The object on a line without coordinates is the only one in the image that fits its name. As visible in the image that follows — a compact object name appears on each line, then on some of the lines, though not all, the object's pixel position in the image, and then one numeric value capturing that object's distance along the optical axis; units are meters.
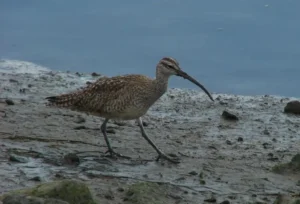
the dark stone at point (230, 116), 25.39
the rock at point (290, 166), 20.75
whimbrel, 20.67
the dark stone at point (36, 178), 18.36
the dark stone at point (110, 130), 23.28
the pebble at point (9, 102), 25.06
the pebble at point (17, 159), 19.52
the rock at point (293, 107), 26.17
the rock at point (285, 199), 17.01
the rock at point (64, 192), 16.05
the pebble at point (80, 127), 23.31
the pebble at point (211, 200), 18.45
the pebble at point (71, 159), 19.84
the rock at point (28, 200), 15.09
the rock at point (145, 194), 17.41
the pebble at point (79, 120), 24.00
